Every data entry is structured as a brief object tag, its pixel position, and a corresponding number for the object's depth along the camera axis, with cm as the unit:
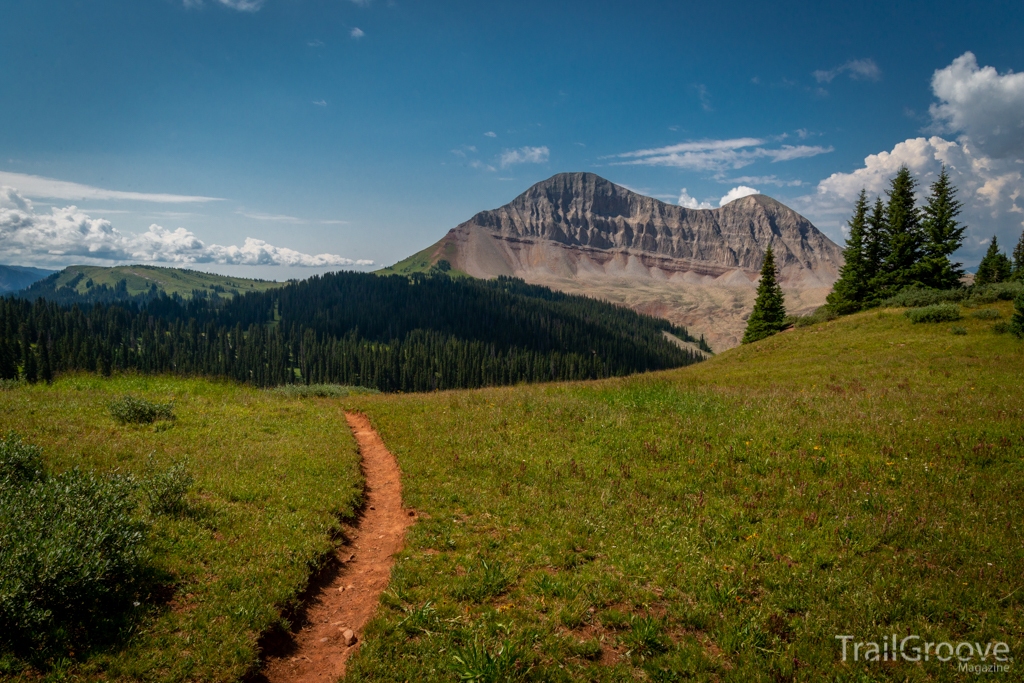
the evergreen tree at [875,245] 5438
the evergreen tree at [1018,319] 2784
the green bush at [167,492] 952
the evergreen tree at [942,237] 4817
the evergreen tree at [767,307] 6319
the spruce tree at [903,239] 5059
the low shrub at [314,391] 2848
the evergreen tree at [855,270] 5519
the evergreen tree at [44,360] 9912
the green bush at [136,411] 1469
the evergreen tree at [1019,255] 7751
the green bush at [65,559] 555
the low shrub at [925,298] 4038
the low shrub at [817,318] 4882
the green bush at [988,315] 3275
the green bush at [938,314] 3441
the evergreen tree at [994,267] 7338
